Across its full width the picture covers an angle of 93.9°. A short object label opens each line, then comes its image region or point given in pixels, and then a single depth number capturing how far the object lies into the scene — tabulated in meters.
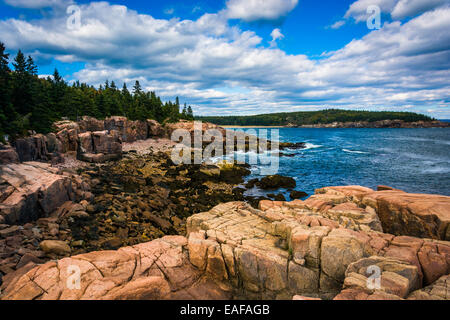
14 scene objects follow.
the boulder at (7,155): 19.12
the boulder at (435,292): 6.97
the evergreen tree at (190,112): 105.96
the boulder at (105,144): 39.31
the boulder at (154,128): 69.31
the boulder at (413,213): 12.18
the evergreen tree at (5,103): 24.02
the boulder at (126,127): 56.97
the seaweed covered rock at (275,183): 31.61
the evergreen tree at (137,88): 91.62
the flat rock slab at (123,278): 7.77
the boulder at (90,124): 48.38
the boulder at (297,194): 27.38
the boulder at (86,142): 37.41
